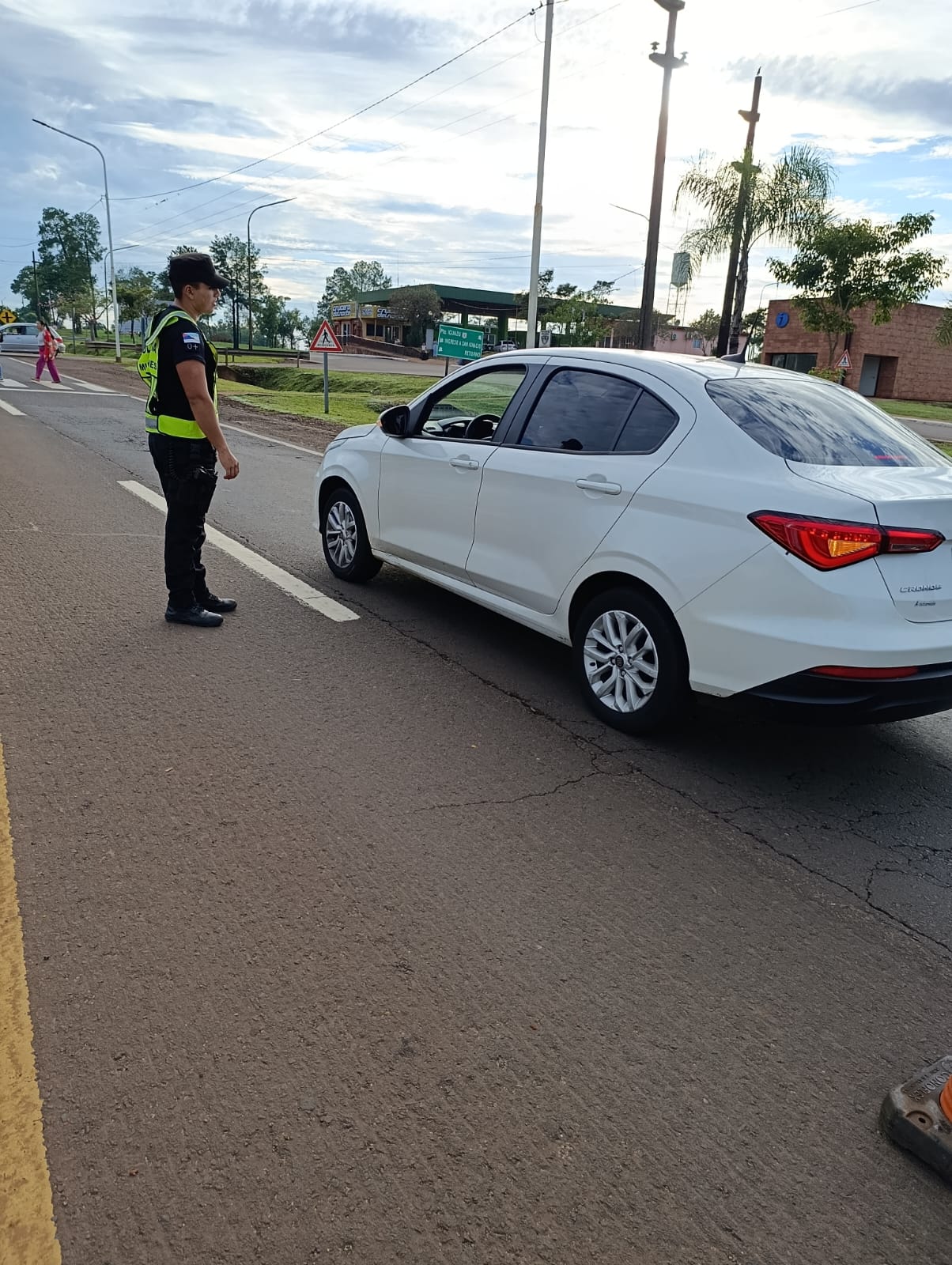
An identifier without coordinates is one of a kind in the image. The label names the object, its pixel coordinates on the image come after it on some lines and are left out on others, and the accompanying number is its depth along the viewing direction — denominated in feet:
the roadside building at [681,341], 235.81
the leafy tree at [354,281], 437.17
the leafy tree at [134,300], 235.20
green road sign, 64.44
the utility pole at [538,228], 65.16
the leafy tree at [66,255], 381.19
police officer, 17.24
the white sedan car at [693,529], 11.76
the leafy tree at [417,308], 251.19
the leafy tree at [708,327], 220.23
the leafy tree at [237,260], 223.71
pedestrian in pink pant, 91.61
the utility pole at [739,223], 74.79
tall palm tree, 75.56
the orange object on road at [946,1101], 7.11
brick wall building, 161.17
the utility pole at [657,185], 65.05
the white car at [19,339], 195.42
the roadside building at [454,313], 262.47
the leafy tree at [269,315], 259.08
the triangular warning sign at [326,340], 69.15
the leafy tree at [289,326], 336.49
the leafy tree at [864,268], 73.72
